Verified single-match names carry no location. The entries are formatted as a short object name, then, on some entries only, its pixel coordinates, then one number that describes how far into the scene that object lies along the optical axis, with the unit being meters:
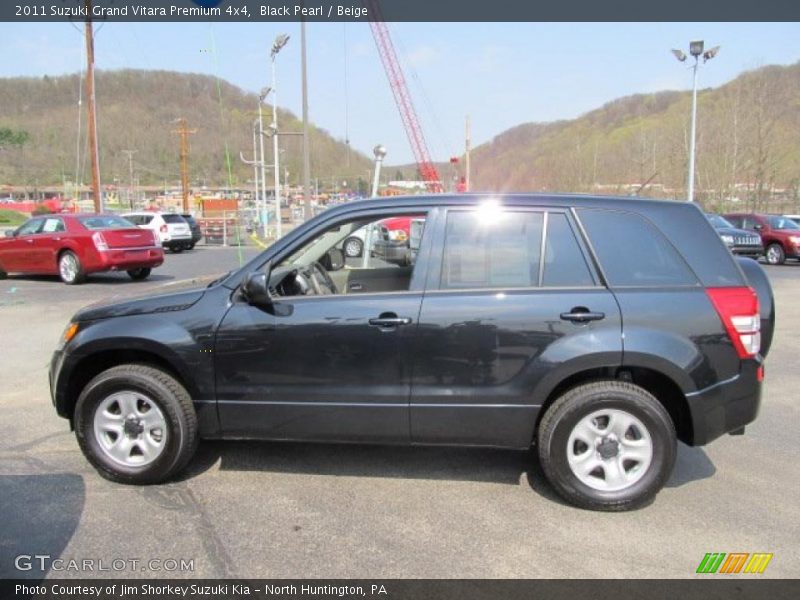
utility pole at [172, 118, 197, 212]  39.15
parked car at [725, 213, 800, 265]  19.62
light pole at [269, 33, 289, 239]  28.20
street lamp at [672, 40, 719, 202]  22.50
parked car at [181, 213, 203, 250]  26.14
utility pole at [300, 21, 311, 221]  23.67
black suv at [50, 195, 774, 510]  3.49
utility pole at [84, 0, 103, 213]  26.56
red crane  50.69
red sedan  13.34
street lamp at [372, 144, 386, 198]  14.64
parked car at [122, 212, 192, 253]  24.53
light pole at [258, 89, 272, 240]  29.40
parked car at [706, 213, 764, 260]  19.53
